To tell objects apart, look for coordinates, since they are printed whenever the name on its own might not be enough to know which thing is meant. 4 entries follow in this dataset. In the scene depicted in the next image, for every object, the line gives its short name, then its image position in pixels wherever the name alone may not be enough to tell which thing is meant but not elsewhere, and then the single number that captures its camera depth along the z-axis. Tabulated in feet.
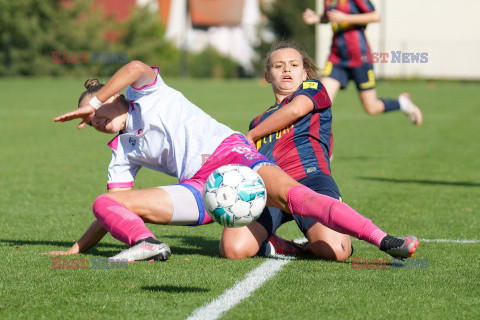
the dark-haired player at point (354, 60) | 64.75
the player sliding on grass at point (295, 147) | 31.78
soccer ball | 26.40
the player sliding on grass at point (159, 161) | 28.43
